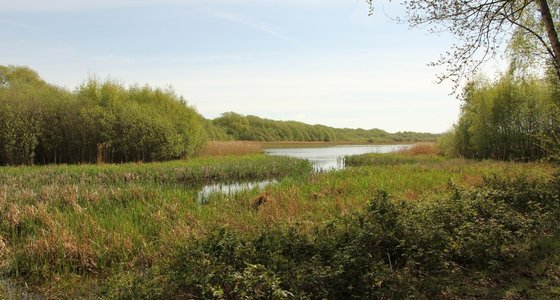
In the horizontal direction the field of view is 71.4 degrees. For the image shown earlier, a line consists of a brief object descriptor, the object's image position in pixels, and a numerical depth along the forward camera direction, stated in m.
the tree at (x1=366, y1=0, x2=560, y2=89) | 8.34
